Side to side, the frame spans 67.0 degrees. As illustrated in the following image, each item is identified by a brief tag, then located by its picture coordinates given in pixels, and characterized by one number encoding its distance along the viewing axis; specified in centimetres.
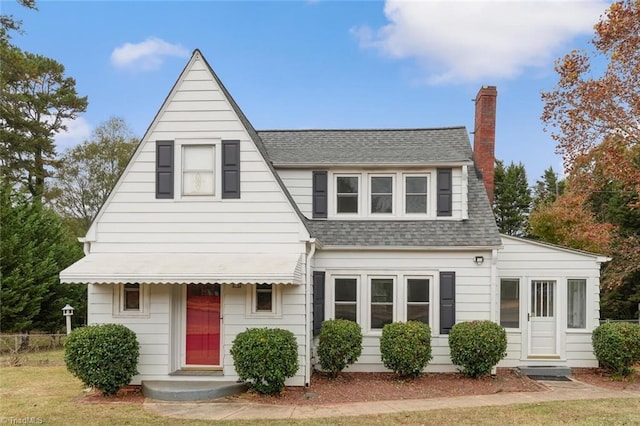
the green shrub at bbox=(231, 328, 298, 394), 1055
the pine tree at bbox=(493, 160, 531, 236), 5131
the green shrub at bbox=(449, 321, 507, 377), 1230
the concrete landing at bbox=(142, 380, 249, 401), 1061
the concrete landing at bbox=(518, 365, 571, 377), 1328
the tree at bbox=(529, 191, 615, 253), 1711
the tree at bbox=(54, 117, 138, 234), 3784
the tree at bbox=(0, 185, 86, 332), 2058
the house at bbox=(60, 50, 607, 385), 1170
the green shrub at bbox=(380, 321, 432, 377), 1226
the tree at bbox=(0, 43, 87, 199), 3136
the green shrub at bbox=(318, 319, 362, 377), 1240
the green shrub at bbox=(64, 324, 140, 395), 1062
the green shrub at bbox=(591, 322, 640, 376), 1272
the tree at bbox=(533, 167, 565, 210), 5028
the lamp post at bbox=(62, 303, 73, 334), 1818
